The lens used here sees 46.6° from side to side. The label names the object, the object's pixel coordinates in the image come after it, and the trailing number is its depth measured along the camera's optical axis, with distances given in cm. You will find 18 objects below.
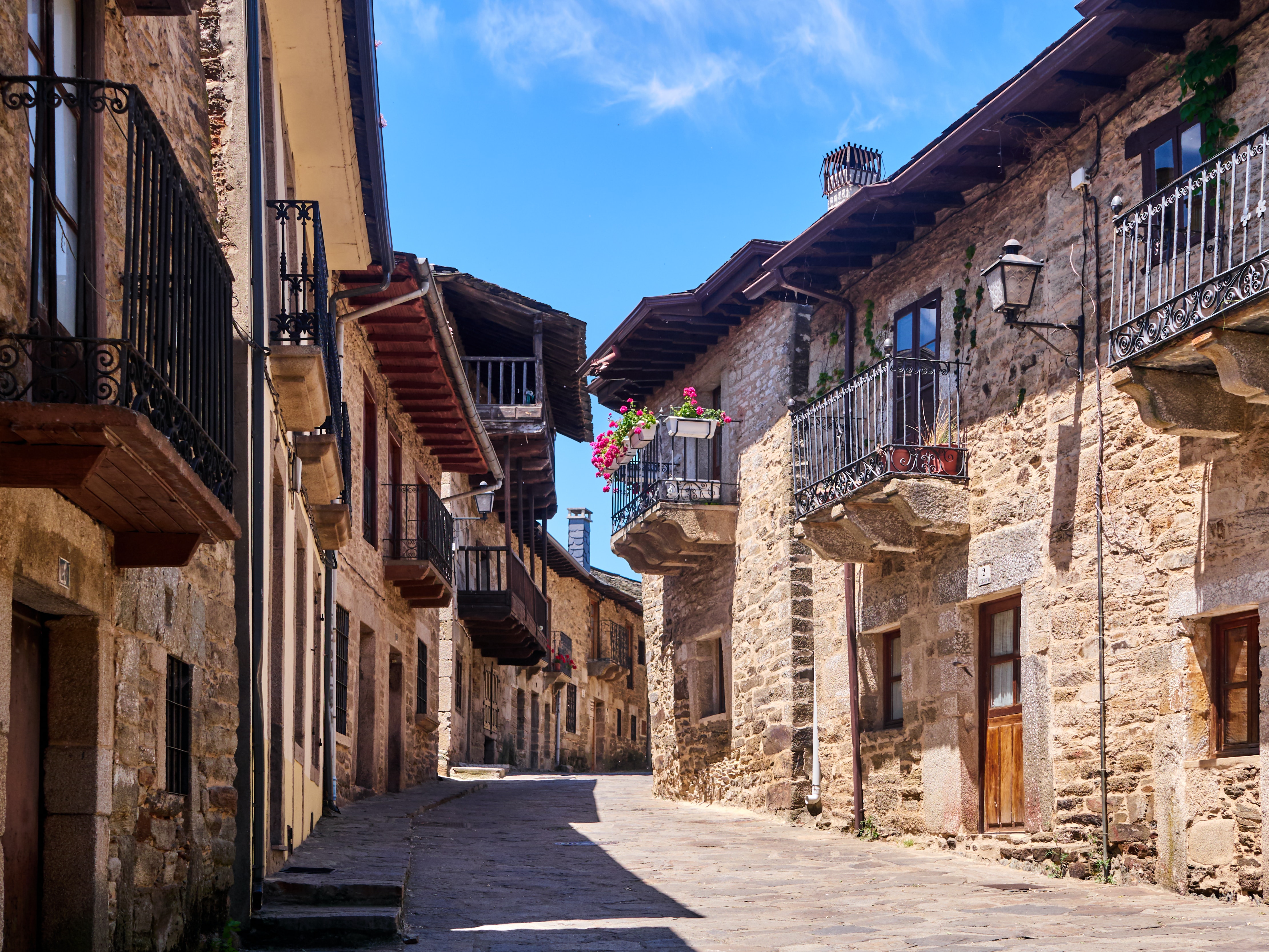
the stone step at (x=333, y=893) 719
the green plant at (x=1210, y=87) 898
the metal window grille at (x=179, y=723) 599
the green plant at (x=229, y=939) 625
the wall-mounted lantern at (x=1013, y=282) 1030
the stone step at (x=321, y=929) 657
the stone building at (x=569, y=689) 2436
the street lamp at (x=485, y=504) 2092
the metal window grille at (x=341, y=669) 1362
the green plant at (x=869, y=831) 1264
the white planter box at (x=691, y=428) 1518
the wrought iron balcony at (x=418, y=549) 1670
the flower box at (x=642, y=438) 1638
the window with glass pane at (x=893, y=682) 1277
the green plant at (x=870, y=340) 1305
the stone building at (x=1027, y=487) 856
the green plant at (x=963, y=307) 1173
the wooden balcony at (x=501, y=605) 2217
